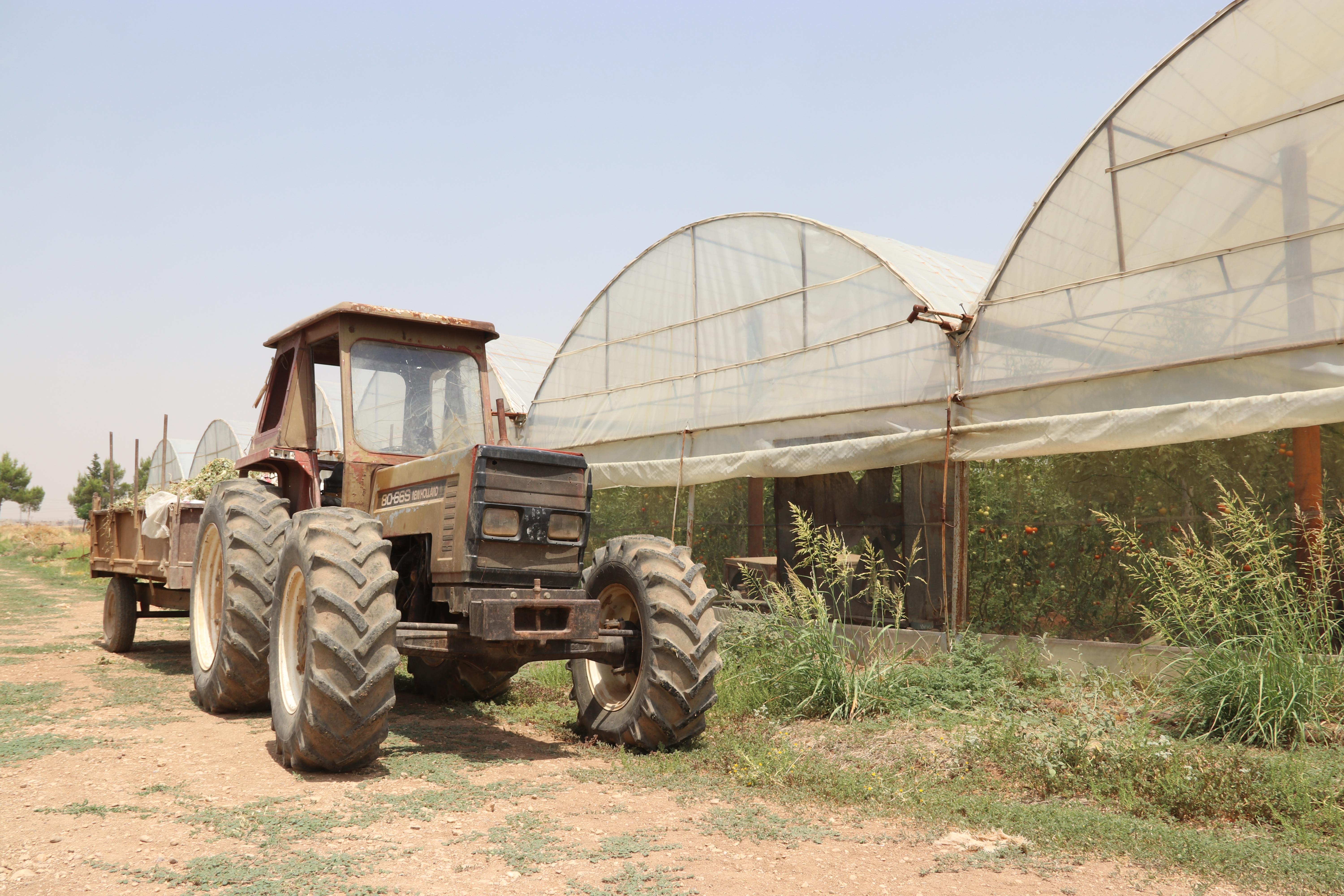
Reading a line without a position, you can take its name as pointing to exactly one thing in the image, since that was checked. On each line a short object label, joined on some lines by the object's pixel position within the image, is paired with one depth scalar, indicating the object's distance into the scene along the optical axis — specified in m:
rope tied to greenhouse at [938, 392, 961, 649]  9.23
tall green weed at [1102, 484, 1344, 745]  5.63
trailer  8.64
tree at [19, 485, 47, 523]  76.81
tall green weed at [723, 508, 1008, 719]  7.15
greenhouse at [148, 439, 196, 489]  34.22
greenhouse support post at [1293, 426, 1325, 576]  7.59
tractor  5.27
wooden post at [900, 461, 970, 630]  9.35
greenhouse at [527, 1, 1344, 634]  7.62
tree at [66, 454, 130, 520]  67.38
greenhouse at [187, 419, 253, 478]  29.30
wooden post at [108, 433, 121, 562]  10.37
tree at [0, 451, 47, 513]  75.81
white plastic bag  9.12
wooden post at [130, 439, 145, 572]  9.55
